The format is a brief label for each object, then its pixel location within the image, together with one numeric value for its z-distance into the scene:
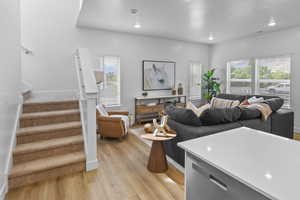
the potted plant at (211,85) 6.22
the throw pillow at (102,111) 4.00
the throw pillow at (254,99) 4.25
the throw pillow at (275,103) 3.43
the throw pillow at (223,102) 4.57
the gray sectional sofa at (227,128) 2.48
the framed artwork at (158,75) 5.47
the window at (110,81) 4.86
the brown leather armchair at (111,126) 3.71
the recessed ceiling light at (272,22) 3.82
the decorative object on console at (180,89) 6.08
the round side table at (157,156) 2.56
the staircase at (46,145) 2.31
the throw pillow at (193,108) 2.95
